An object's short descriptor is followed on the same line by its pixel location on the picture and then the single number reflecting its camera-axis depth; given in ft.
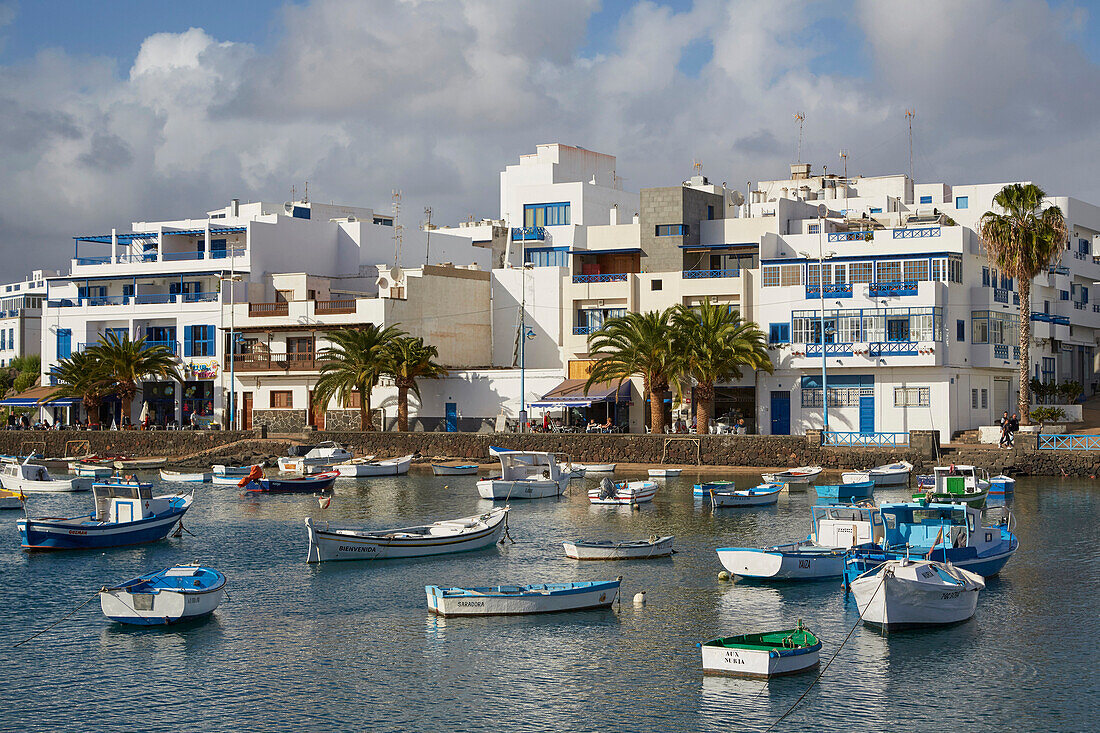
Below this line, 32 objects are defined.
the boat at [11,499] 199.72
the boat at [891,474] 208.23
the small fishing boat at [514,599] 108.58
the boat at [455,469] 244.83
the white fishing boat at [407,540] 137.08
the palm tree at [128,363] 307.78
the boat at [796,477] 212.33
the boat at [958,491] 158.51
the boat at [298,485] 215.31
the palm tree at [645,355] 250.57
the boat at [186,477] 240.73
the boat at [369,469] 247.91
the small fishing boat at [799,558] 122.52
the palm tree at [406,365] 277.85
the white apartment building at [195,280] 314.55
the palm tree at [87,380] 310.45
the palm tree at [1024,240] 232.53
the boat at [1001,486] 191.01
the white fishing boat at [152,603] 106.22
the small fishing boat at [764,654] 86.94
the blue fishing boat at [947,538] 119.65
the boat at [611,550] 138.41
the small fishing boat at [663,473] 231.30
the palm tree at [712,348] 246.88
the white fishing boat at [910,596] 100.89
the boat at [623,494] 188.34
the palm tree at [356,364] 276.62
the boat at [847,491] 188.85
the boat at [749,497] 186.39
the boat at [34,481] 221.25
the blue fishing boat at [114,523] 147.43
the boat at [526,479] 202.59
